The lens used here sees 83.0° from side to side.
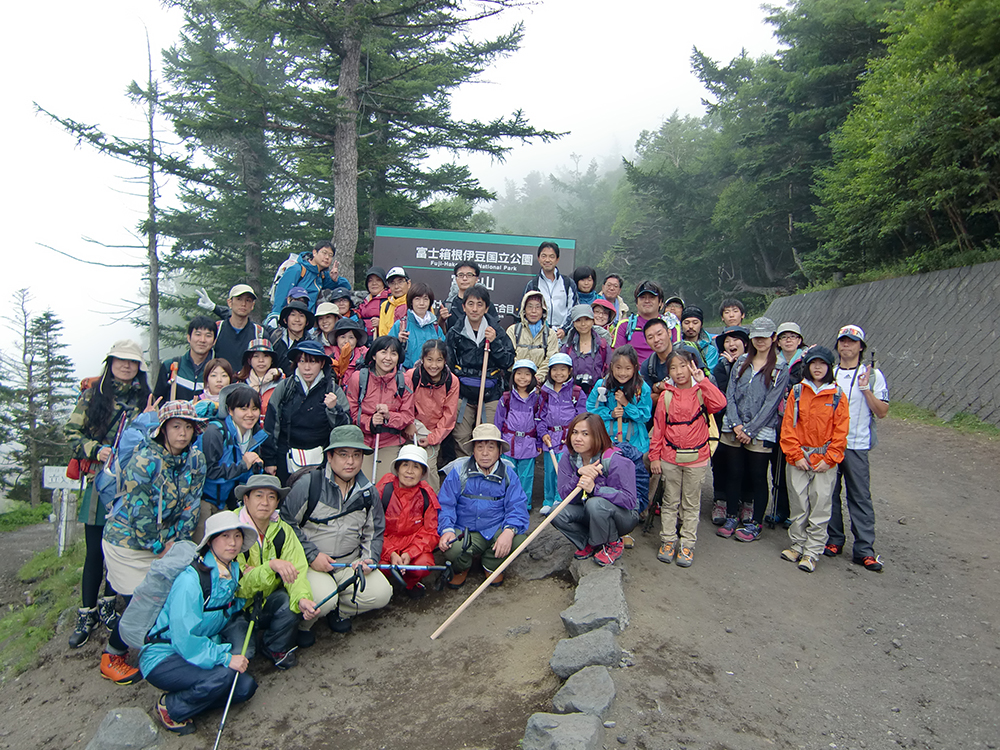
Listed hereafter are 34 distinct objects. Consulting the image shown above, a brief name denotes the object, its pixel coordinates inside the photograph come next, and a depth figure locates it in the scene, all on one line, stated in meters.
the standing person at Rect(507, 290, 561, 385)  6.95
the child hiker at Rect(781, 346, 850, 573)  5.64
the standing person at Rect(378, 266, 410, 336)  7.90
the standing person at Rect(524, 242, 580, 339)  8.14
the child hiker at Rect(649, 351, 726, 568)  5.65
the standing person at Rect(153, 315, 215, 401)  5.99
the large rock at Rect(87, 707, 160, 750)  3.86
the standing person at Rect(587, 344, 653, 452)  5.93
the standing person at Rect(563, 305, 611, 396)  6.71
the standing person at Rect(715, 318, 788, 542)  6.15
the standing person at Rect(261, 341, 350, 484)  5.76
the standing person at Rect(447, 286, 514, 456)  6.89
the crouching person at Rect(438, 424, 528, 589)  5.54
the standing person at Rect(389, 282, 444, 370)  7.17
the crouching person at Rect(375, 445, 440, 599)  5.46
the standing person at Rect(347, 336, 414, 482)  6.12
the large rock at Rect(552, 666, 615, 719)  3.44
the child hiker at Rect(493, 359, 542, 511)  6.33
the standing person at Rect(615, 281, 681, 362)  7.24
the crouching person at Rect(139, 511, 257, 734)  3.99
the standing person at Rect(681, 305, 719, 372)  7.01
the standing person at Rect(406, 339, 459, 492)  6.32
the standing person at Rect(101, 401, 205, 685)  4.55
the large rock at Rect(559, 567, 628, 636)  4.35
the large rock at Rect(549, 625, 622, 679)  3.93
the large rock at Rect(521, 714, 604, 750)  3.09
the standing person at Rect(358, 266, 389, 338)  8.56
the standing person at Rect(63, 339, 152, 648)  5.08
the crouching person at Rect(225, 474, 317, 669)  4.49
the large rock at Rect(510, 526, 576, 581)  5.78
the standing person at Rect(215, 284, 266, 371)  6.66
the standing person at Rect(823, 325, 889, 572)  5.79
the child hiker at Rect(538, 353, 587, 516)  6.31
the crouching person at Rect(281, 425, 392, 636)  5.00
